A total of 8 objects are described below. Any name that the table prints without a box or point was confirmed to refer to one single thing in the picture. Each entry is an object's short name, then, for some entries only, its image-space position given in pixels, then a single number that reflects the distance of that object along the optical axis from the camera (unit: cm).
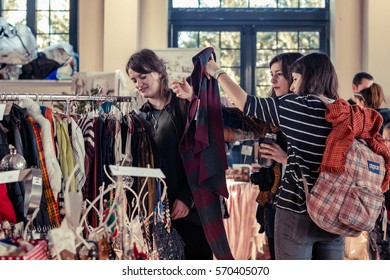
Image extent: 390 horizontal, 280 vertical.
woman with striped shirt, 220
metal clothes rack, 253
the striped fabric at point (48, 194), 217
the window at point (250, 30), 691
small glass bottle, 201
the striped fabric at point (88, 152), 248
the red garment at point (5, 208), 201
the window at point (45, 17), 673
